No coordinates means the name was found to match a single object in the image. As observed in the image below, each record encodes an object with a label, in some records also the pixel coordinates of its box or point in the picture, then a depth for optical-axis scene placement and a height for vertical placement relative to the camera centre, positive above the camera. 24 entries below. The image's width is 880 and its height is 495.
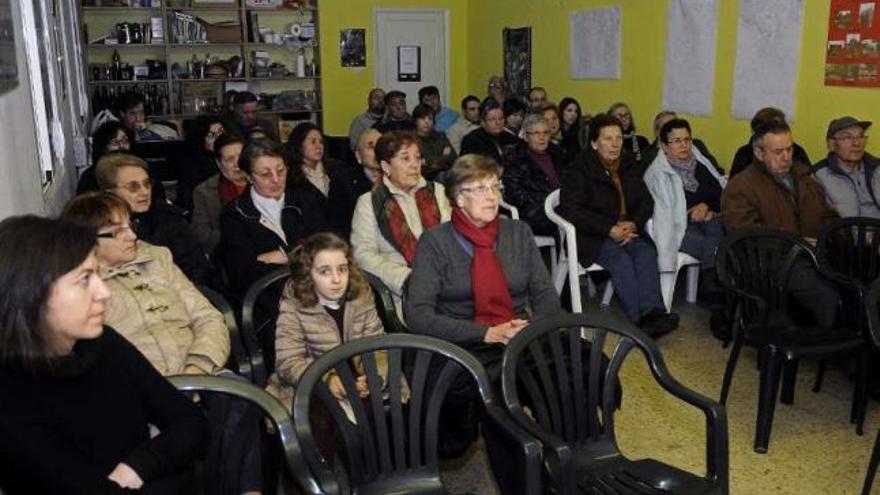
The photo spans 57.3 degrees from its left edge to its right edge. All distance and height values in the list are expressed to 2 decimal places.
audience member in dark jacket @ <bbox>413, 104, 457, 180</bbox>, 6.38 -0.51
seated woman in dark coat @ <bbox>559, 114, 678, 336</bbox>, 4.29 -0.80
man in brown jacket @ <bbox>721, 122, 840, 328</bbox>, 4.00 -0.60
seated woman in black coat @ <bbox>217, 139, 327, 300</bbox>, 3.27 -0.58
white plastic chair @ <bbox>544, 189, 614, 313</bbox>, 4.14 -0.98
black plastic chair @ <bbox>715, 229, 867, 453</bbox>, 2.94 -0.97
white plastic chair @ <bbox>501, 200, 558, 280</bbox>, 4.54 -0.94
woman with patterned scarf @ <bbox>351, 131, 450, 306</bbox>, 3.33 -0.55
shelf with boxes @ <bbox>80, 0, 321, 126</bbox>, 8.66 +0.30
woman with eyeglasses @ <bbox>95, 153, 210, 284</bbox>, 3.03 -0.53
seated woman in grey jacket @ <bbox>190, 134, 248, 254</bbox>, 4.00 -0.55
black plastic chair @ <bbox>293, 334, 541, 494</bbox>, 2.04 -0.86
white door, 9.70 +0.38
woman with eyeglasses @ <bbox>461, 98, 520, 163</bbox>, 6.10 -0.47
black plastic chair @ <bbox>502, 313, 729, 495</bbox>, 2.04 -0.88
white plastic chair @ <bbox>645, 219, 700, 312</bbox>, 4.46 -1.10
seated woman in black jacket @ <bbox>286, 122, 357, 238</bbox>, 3.99 -0.51
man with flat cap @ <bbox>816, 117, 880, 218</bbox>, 4.14 -0.52
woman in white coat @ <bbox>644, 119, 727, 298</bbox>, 4.45 -0.73
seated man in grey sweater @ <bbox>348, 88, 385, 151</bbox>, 8.12 -0.37
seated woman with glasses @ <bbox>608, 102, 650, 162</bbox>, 6.07 -0.43
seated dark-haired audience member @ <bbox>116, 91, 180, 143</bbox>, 6.91 -0.33
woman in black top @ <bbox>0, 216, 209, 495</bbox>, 1.44 -0.55
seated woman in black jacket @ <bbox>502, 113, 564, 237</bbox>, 4.84 -0.58
